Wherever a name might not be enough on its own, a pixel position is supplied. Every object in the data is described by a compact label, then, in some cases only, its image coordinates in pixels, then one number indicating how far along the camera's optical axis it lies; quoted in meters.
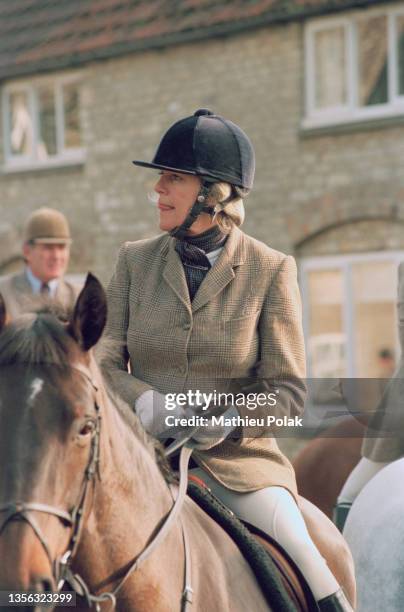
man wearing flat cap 16.41
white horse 9.03
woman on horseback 7.23
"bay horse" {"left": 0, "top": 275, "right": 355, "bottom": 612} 5.04
